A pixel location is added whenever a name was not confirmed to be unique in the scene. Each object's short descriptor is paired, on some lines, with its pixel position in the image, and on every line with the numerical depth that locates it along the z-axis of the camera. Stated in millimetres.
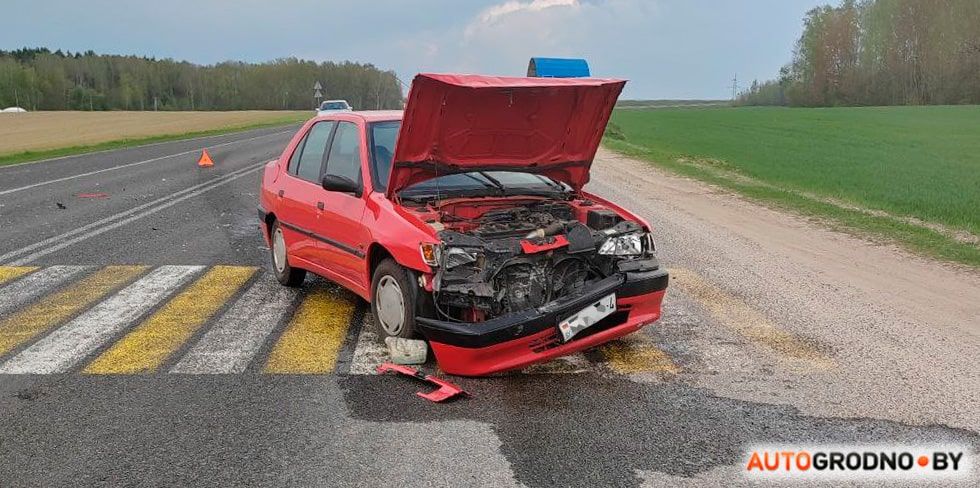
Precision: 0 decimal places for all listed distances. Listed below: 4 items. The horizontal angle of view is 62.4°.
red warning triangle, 21603
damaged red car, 4934
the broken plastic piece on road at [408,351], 5152
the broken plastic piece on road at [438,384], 4602
